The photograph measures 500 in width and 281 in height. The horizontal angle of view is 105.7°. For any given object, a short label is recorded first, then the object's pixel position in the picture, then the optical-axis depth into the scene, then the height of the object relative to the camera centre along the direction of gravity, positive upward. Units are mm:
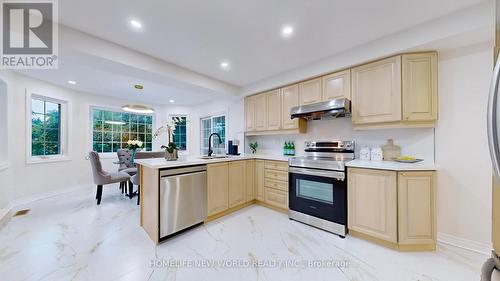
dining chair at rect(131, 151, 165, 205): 3527 -311
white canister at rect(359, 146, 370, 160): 2623 -177
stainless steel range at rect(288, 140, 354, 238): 2371 -650
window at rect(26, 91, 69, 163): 3578 +243
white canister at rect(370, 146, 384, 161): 2512 -183
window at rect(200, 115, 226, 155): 4886 +284
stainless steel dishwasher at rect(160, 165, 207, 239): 2244 -741
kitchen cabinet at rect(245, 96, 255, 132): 3934 +565
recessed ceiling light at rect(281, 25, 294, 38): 2053 +1227
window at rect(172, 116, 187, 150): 6035 +171
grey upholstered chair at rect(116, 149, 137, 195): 4273 -485
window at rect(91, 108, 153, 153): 4898 +319
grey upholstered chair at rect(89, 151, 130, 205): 3455 -642
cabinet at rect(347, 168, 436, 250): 2004 -739
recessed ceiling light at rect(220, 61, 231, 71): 2896 +1195
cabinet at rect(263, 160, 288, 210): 3077 -733
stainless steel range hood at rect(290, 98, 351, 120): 2502 +431
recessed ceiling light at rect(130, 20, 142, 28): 1937 +1218
